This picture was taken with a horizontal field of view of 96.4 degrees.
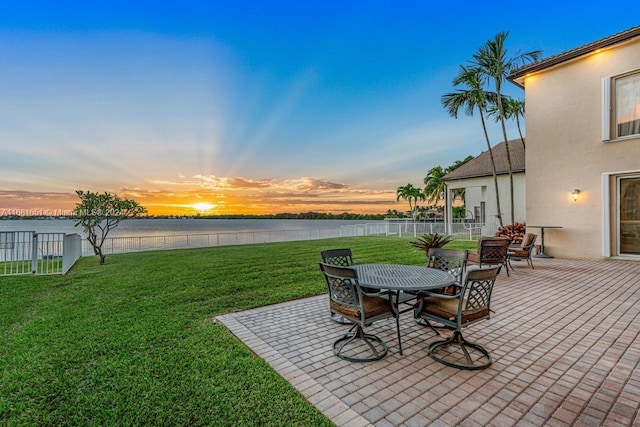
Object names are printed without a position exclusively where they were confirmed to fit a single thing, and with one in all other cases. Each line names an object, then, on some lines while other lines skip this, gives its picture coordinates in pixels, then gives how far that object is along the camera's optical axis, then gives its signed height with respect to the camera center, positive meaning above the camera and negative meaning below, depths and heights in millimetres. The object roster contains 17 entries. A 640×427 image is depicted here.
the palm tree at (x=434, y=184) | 34656 +4302
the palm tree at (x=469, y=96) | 13766 +6150
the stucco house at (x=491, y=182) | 16422 +2293
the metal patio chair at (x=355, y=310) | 2943 -981
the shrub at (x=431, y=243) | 6273 -525
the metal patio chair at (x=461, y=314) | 2779 -982
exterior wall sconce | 9094 +828
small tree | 10508 +241
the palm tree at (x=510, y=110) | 14952 +6044
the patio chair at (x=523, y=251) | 7715 -867
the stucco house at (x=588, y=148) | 8352 +2270
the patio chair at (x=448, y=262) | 4043 -635
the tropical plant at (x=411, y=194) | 38406 +3349
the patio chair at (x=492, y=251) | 6332 -707
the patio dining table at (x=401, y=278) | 3009 -701
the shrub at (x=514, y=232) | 10608 -480
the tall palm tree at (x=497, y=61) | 12492 +7138
